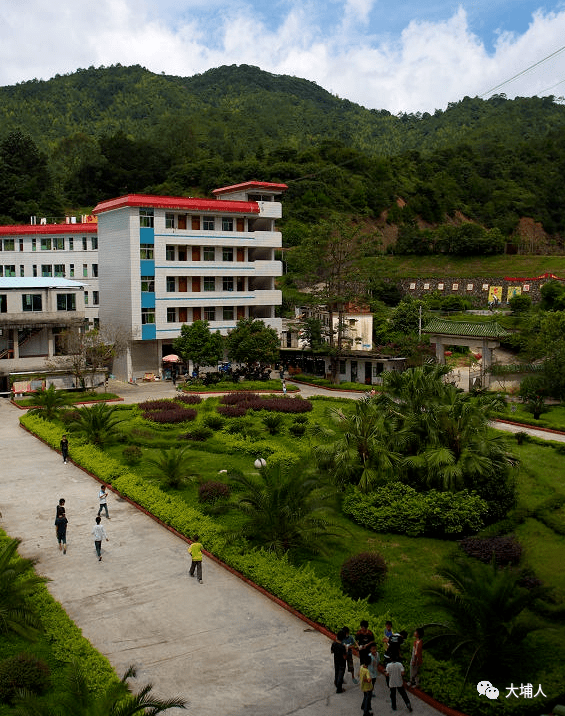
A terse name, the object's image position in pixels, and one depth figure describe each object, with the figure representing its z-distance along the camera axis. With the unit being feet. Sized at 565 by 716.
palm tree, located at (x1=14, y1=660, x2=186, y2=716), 28.17
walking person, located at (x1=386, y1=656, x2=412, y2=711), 33.24
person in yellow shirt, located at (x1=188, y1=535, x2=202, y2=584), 47.50
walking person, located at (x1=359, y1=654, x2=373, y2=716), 32.94
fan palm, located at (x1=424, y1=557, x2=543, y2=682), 35.47
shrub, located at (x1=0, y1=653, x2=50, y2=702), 33.14
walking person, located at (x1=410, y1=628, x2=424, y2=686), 35.19
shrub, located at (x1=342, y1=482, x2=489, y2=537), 55.31
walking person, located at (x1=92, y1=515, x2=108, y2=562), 51.43
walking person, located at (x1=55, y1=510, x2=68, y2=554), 52.39
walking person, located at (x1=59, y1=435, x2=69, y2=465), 78.89
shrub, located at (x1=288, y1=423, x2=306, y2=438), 89.71
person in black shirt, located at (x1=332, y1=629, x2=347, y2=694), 34.86
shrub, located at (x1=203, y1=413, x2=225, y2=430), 92.58
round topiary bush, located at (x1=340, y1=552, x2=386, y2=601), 44.14
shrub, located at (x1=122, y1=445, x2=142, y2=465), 76.09
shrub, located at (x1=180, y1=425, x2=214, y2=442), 87.04
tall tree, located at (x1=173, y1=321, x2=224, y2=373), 134.62
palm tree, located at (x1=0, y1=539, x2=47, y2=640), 39.14
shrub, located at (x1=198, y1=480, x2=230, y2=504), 62.49
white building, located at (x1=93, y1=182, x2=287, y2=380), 144.46
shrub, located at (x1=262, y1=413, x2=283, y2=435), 90.85
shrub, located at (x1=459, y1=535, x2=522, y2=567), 49.83
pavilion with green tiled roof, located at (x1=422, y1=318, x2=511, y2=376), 131.95
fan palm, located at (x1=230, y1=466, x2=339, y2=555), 51.13
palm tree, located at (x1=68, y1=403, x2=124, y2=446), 83.66
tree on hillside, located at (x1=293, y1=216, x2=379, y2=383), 140.46
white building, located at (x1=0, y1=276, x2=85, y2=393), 128.06
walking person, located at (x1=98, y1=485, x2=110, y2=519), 59.53
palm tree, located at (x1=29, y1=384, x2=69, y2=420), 99.46
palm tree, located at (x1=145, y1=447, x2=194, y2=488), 67.31
